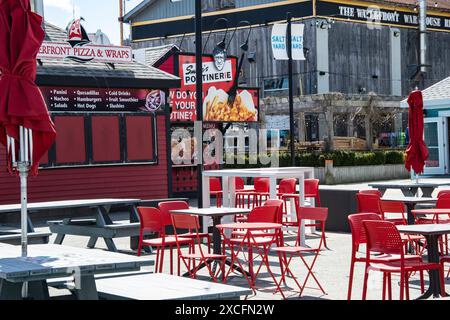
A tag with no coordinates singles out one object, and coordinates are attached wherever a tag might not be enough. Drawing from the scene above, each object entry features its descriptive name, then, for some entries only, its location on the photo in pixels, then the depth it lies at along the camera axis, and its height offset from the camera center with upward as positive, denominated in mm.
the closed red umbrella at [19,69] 7016 +729
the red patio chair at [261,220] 9961 -856
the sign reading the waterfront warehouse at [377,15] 41938 +6847
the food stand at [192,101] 24953 +1513
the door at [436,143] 32938 +84
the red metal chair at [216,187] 18234 -768
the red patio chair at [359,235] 8312 -866
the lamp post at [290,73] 24531 +2229
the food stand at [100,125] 19781 +716
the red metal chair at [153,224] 10641 -888
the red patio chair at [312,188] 15347 -706
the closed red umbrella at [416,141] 14578 +80
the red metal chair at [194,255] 9680 -1163
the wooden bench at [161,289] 5754 -978
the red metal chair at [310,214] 9836 -795
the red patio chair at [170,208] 11008 -738
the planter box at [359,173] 31891 -1011
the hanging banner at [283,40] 27406 +3500
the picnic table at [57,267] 6102 -814
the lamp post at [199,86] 14672 +1125
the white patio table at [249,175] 14109 -458
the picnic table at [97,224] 12758 -1078
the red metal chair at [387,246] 7711 -909
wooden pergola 35469 +1785
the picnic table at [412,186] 14344 -692
